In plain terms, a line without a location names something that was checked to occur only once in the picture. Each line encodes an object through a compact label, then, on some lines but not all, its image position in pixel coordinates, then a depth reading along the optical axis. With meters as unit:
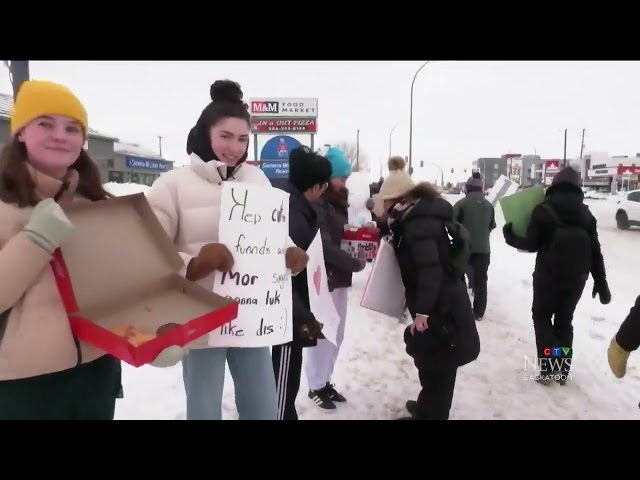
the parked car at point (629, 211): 13.74
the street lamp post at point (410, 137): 13.97
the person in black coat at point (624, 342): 1.85
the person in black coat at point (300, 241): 2.16
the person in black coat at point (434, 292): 2.32
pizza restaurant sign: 9.56
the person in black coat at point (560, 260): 3.11
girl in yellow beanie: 1.12
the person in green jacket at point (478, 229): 4.94
